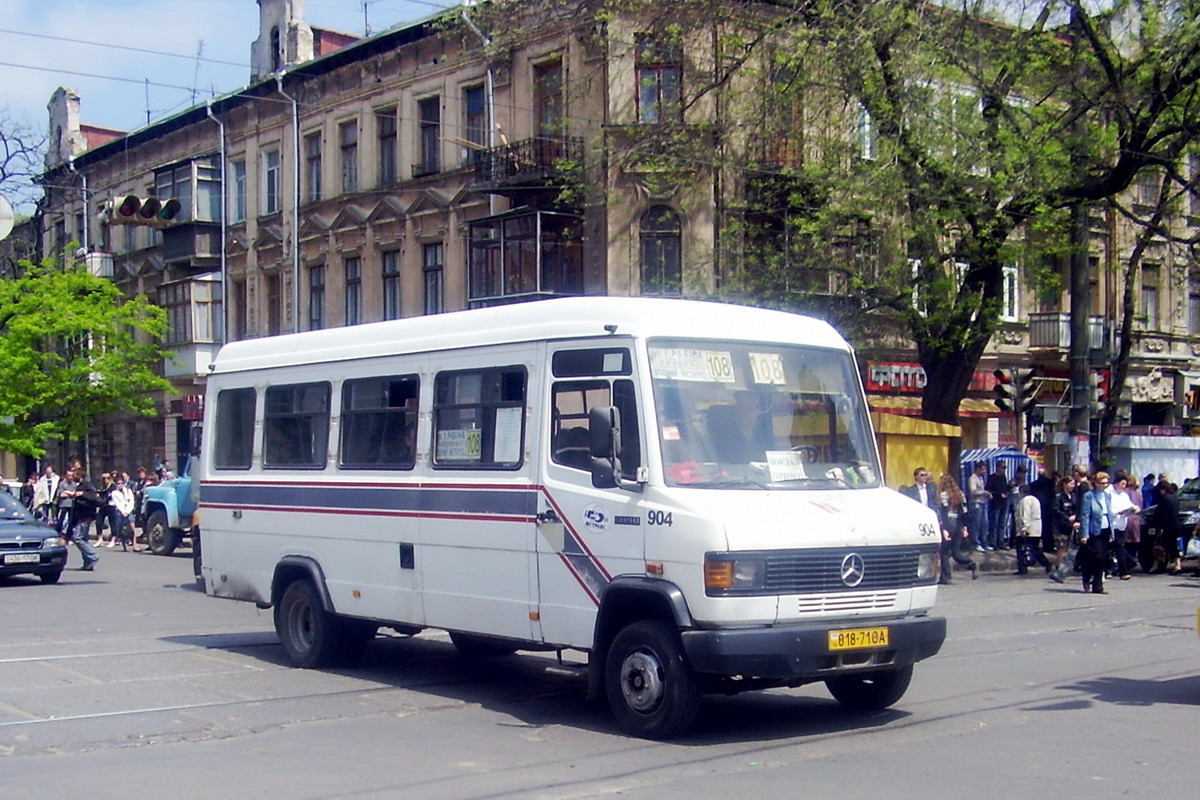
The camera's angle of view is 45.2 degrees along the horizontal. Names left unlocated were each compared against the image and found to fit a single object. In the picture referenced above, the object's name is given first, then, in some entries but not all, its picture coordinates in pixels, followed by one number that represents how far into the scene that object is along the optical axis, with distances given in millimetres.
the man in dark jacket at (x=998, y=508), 27891
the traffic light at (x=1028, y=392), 26125
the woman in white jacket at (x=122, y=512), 32562
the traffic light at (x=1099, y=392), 33941
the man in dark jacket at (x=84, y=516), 24062
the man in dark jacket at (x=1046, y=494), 24422
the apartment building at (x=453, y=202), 28984
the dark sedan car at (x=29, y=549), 21531
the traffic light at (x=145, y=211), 36094
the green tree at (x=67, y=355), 40969
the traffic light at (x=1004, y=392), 25250
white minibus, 8977
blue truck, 28953
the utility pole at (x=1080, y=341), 24891
